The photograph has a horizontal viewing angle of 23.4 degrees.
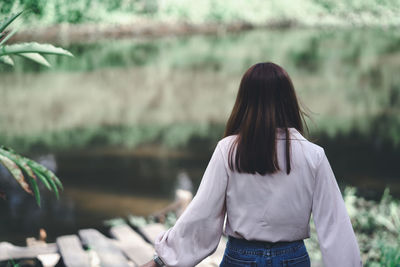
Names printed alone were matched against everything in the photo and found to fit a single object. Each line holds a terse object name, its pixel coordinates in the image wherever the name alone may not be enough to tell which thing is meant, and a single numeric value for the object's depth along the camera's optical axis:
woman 3.47
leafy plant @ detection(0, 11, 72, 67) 4.49
